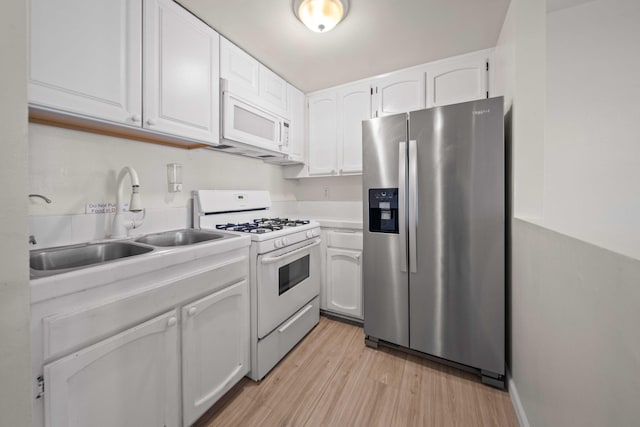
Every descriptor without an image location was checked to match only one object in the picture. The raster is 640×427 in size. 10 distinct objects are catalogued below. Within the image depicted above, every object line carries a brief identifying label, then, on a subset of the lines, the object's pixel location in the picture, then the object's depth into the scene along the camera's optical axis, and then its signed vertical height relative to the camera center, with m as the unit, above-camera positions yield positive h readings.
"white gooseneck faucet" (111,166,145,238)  1.34 +0.06
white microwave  1.71 +0.72
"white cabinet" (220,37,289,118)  1.73 +1.10
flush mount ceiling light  1.37 +1.20
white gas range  1.54 -0.41
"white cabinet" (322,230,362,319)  2.23 -0.58
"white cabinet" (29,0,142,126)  0.94 +0.70
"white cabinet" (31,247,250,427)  0.76 -0.53
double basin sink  1.06 -0.19
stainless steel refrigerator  1.50 -0.13
